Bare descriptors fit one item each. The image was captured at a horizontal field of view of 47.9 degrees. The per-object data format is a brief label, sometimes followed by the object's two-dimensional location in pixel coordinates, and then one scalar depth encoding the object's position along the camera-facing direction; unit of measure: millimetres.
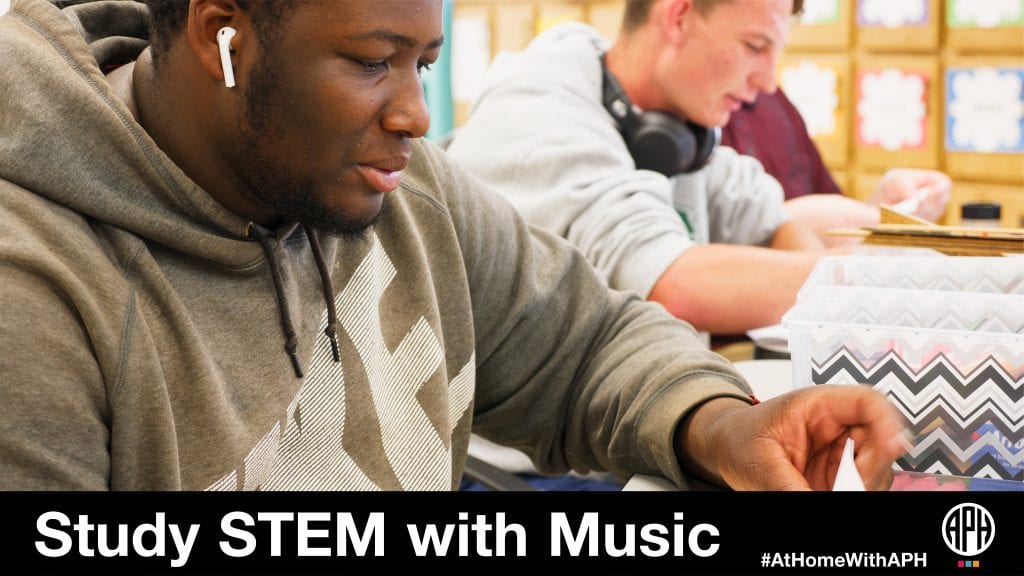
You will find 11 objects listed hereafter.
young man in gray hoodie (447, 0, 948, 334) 1580
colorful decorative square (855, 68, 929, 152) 3119
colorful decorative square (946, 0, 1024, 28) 2920
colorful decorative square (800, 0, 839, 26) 3225
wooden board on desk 1088
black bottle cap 1790
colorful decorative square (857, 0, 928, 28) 3061
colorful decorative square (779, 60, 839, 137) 3281
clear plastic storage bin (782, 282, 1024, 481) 826
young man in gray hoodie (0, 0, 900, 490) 739
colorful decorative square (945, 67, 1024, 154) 2959
